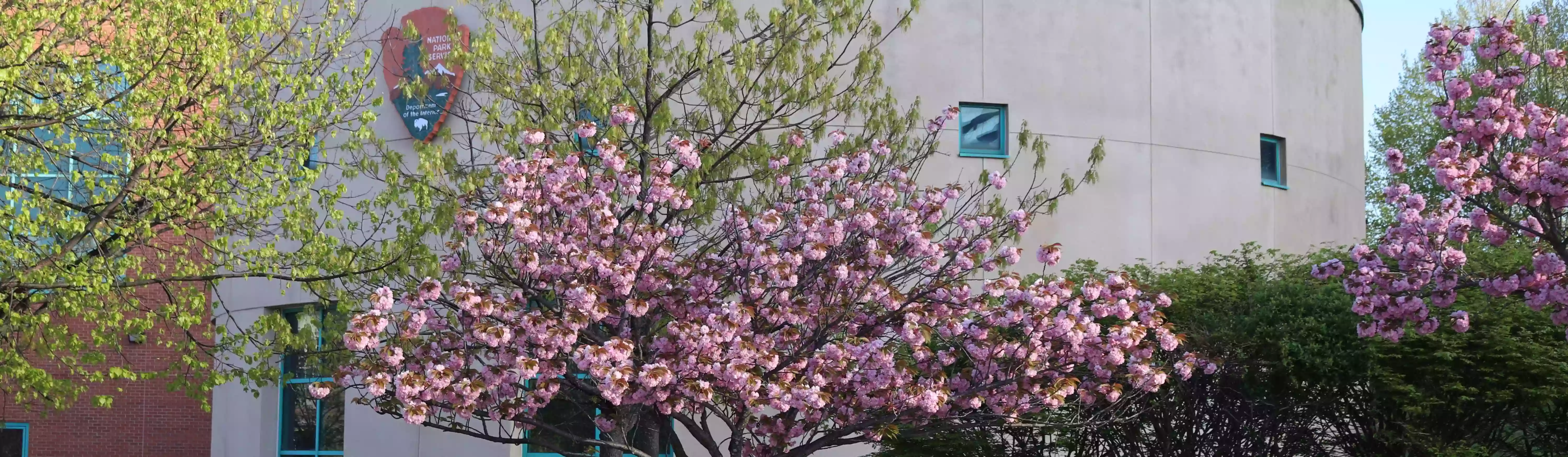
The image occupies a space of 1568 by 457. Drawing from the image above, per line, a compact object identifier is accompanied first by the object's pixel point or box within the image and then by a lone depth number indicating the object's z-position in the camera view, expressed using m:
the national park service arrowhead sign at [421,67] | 18.03
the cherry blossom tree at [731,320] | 10.02
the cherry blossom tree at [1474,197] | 9.09
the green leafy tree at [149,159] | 11.84
